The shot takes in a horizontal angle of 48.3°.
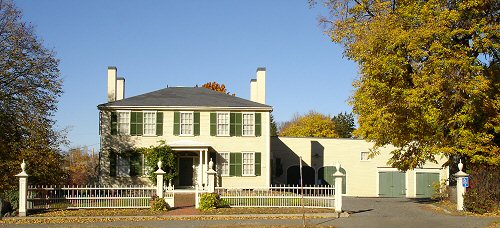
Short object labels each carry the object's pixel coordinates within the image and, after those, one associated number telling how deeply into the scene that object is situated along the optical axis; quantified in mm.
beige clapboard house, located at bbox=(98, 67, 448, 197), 29344
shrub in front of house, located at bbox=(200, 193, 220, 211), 19672
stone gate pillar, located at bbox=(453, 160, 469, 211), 20000
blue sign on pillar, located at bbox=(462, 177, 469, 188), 19750
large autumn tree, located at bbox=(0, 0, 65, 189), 22547
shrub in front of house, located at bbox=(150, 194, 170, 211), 19525
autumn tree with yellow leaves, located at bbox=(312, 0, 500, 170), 19969
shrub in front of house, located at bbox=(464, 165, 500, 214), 19391
